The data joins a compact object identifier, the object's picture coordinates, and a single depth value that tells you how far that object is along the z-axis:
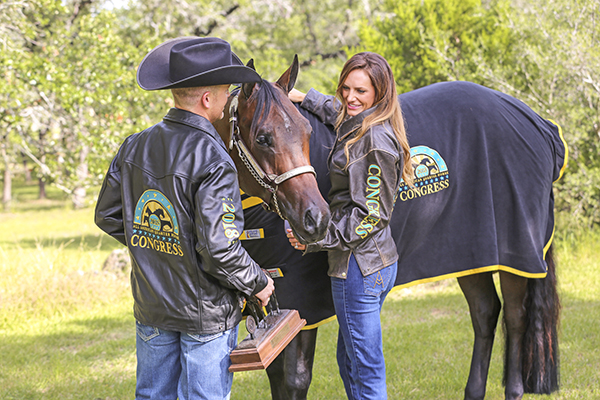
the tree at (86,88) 6.43
